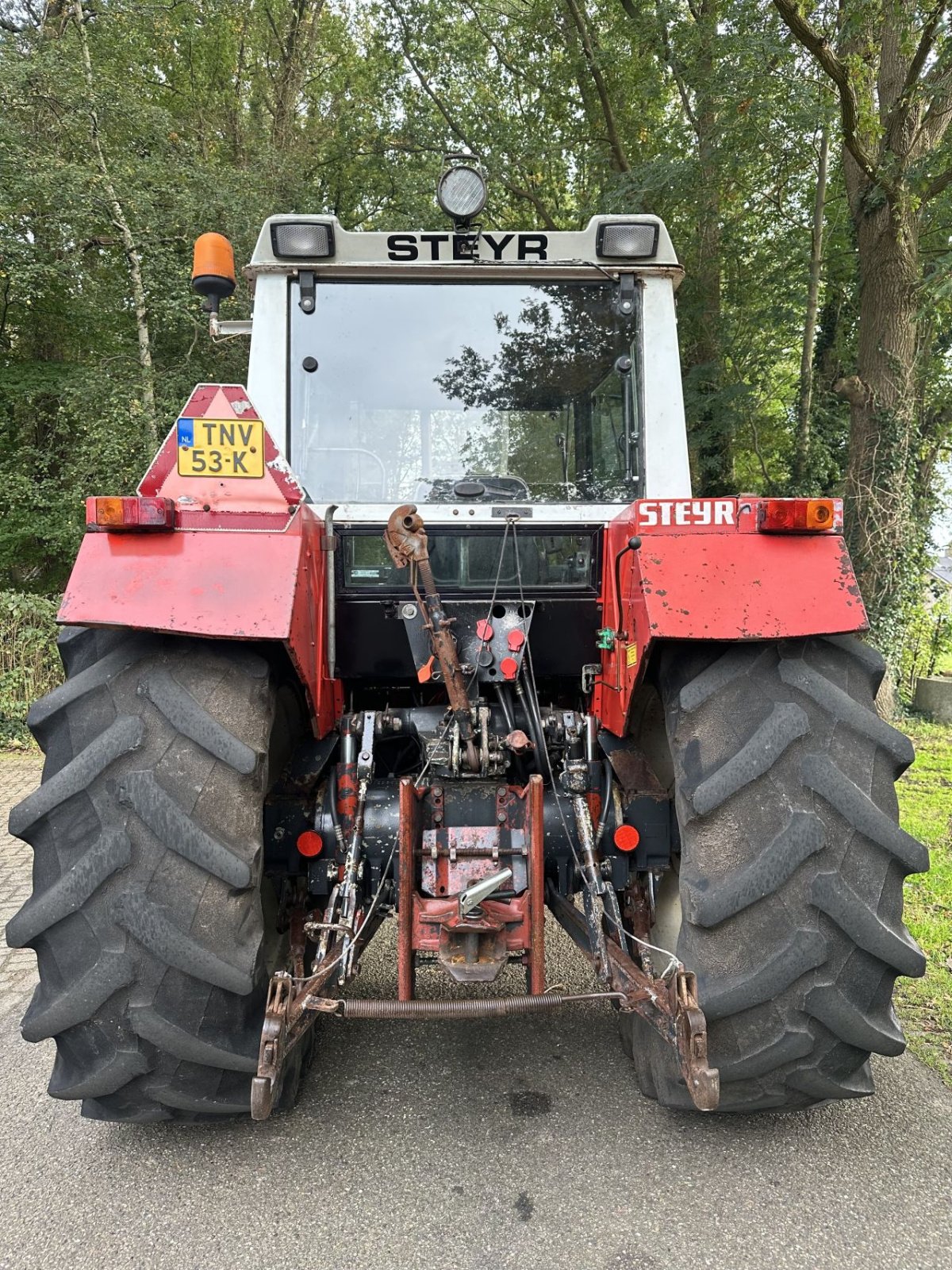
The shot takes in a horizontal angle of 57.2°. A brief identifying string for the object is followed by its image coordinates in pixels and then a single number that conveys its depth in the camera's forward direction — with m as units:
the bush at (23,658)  8.46
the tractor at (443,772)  1.95
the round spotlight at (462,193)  2.92
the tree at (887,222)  6.76
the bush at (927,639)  9.24
